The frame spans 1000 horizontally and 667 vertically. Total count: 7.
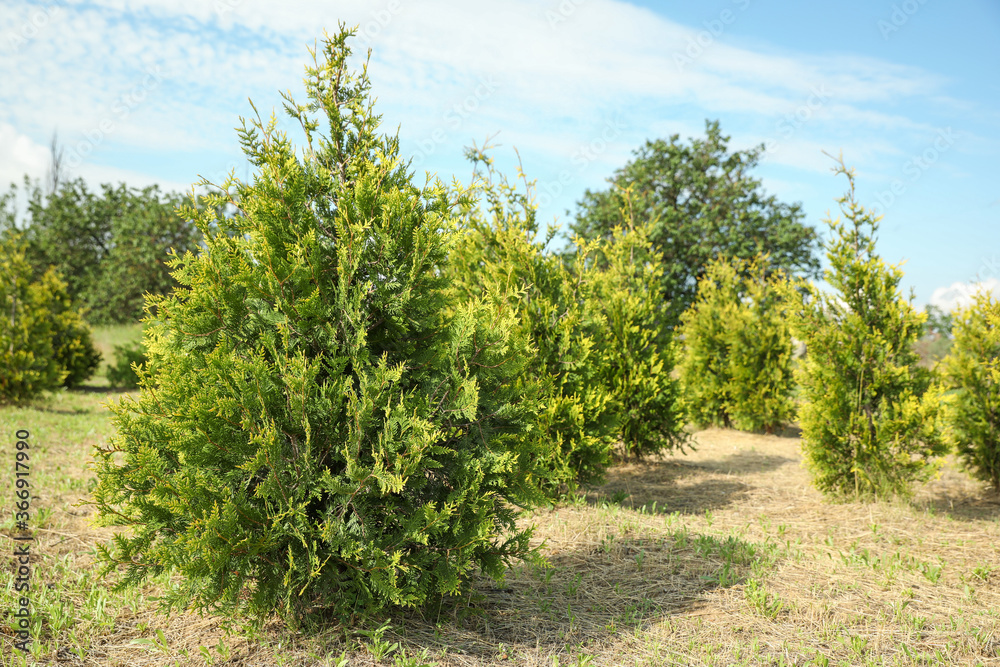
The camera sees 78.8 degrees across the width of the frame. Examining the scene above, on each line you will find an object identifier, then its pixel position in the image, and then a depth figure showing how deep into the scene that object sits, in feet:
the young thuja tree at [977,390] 23.29
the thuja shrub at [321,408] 10.18
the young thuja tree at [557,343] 21.12
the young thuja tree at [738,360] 39.37
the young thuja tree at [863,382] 21.53
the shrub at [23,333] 35.86
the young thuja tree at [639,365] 26.01
